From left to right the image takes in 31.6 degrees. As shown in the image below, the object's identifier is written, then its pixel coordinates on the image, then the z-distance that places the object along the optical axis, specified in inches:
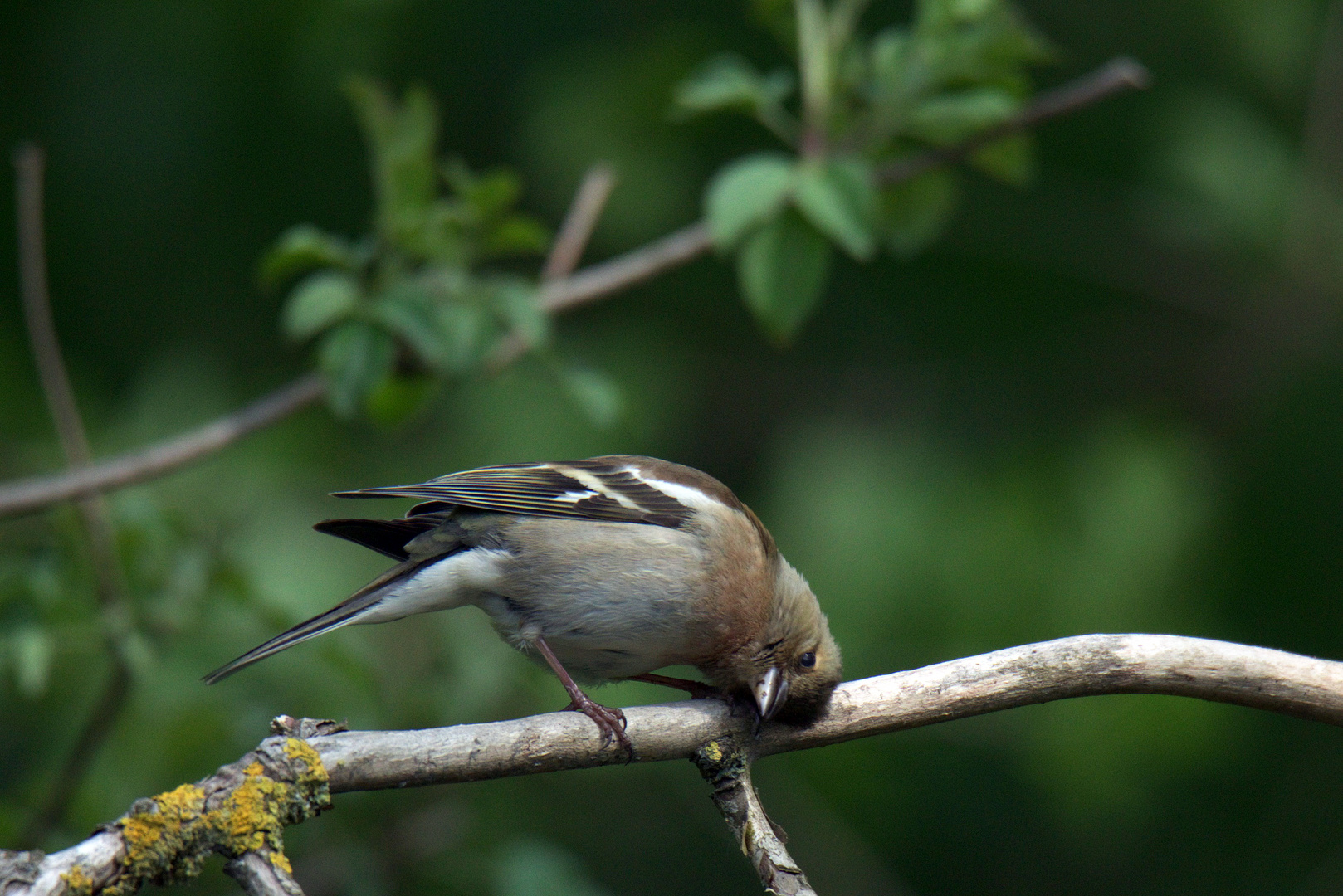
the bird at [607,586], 280.7
